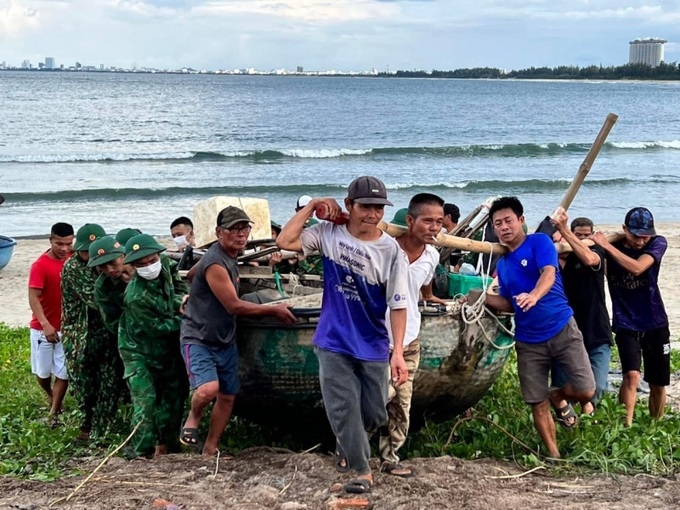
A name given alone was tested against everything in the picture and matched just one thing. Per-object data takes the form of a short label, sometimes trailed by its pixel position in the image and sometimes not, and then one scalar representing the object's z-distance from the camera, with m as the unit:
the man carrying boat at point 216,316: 5.81
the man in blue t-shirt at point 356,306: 5.17
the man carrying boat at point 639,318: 6.75
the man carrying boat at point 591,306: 6.81
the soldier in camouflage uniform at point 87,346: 6.86
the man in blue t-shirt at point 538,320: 5.82
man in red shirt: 7.62
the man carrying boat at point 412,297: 5.55
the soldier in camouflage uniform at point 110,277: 6.31
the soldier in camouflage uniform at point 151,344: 6.12
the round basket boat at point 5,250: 15.24
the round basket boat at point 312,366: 6.06
